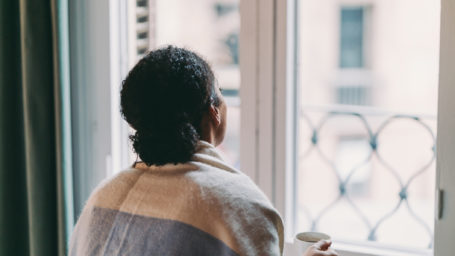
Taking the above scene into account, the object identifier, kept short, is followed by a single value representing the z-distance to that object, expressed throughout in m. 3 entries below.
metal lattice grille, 2.90
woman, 2.03
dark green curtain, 2.80
